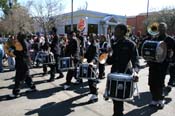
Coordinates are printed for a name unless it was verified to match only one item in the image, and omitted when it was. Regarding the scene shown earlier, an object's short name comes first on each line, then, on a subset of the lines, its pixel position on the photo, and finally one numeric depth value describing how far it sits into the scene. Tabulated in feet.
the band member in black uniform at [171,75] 17.54
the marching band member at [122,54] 10.58
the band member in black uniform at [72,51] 17.48
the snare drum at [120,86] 10.23
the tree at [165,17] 82.85
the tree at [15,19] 100.89
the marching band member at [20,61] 15.70
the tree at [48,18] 83.71
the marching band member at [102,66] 21.14
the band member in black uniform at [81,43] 24.57
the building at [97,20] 78.67
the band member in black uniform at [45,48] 22.57
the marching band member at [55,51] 20.35
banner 33.53
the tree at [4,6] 110.11
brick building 114.50
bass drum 13.02
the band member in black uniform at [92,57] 14.99
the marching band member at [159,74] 13.89
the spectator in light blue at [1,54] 25.38
